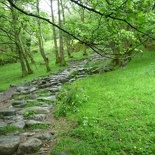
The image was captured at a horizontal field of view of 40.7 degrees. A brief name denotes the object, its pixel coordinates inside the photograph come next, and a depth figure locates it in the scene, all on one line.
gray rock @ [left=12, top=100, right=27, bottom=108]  8.28
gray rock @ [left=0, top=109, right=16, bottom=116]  7.28
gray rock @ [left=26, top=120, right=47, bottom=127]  6.26
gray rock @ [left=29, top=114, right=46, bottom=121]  6.77
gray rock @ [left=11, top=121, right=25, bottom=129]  6.14
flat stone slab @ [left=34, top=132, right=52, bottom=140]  5.47
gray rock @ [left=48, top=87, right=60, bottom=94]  10.24
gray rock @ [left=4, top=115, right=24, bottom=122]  6.76
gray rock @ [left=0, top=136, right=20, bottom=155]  4.85
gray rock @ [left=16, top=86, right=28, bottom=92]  11.77
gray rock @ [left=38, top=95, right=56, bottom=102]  8.69
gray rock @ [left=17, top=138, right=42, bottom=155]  4.91
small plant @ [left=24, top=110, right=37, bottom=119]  6.99
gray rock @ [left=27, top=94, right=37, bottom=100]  9.44
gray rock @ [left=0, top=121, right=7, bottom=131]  6.09
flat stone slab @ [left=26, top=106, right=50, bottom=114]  7.32
